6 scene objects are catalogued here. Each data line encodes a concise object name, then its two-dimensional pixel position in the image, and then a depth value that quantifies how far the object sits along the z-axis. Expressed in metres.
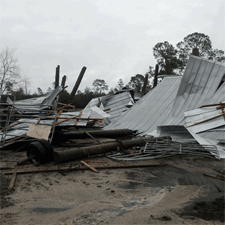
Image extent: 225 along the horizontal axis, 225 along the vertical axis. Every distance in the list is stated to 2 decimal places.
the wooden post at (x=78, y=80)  17.69
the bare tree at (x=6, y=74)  29.31
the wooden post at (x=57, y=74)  18.49
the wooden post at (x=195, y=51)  15.35
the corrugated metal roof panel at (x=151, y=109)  12.05
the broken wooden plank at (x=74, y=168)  5.45
